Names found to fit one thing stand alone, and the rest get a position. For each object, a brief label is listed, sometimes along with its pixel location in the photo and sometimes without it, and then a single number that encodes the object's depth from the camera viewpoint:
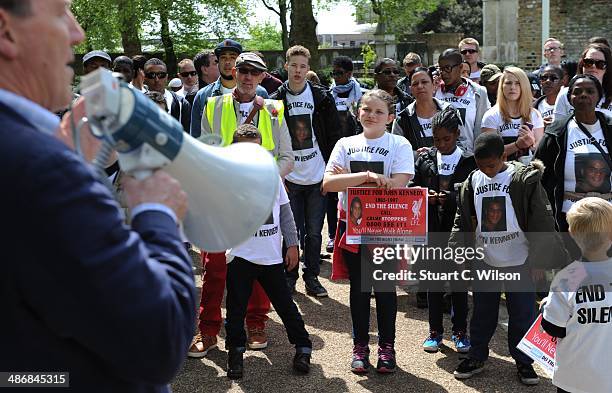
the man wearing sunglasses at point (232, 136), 5.86
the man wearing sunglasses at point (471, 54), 10.02
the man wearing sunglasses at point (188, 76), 10.19
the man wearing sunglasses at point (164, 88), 8.24
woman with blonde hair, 6.75
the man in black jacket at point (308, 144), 7.37
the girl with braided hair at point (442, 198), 5.85
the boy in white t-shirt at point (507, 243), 5.20
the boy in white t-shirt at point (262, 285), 5.34
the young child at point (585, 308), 3.86
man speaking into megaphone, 1.44
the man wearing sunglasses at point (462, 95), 7.24
